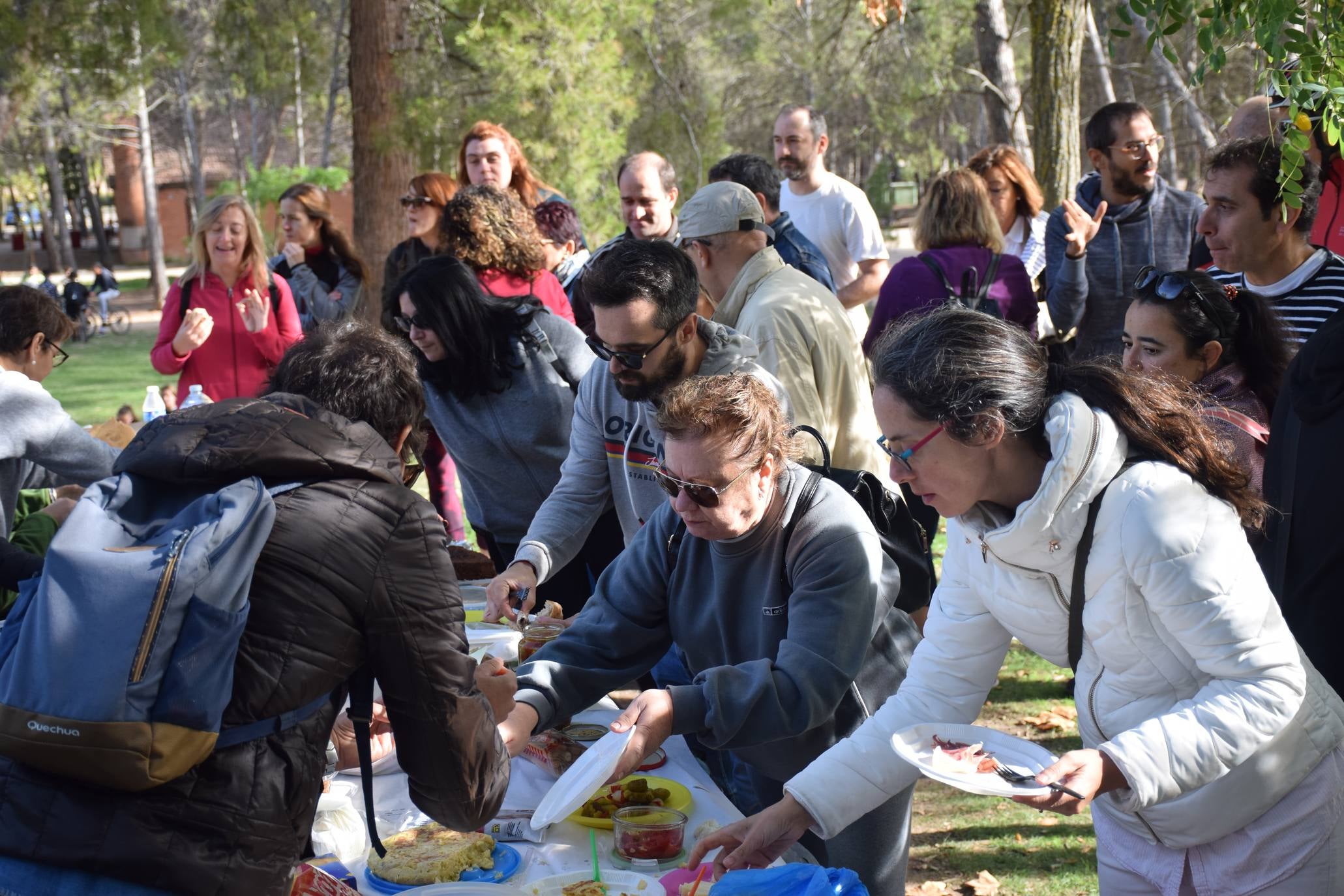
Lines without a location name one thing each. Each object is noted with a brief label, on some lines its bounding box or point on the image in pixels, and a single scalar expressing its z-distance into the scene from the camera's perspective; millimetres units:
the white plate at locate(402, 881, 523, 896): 2066
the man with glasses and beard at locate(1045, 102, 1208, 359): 4879
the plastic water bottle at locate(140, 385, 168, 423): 5547
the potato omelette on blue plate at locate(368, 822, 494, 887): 2162
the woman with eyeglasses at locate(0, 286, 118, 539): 3957
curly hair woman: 4664
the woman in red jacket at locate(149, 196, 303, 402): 5531
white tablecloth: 2271
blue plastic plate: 2158
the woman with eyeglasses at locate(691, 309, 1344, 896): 1741
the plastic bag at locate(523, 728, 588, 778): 2662
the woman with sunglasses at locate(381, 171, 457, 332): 5684
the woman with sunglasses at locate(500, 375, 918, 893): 2385
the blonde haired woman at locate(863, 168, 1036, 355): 4730
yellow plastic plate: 2367
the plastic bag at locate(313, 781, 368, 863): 2291
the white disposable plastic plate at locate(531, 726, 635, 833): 2014
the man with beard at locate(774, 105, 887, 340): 5840
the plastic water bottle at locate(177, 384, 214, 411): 5055
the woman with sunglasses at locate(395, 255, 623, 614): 3969
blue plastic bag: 1948
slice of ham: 1818
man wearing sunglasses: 3000
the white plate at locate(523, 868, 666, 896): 2137
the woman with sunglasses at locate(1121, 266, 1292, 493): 3035
